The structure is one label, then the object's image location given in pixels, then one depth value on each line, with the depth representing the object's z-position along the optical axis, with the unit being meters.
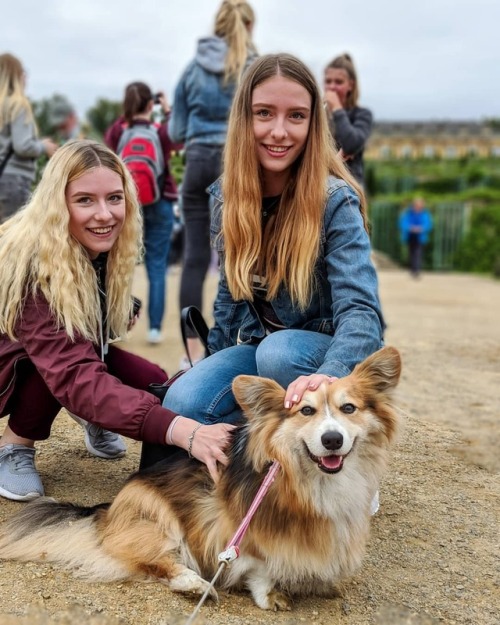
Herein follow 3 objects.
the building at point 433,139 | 73.38
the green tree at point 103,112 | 49.97
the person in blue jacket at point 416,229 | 19.41
